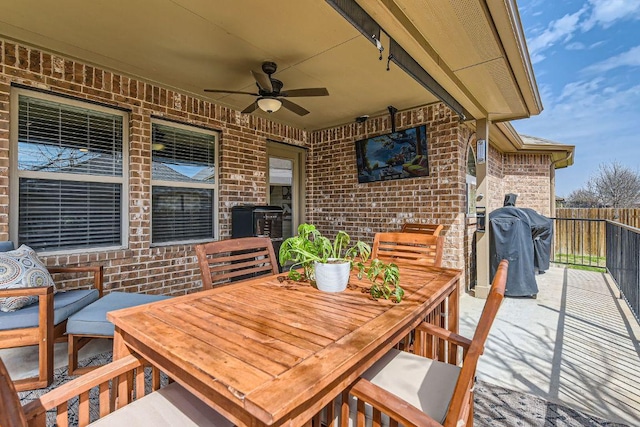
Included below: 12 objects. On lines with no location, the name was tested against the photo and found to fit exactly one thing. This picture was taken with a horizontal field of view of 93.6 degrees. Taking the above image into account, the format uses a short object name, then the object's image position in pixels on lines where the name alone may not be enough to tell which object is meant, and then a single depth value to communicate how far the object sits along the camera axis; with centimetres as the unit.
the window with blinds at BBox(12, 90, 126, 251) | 282
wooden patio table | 78
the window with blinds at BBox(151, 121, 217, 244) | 366
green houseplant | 157
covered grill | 400
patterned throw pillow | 206
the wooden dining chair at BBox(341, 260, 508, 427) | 92
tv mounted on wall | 417
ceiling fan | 286
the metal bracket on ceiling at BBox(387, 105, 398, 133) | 414
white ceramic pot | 159
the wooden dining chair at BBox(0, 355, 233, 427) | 97
